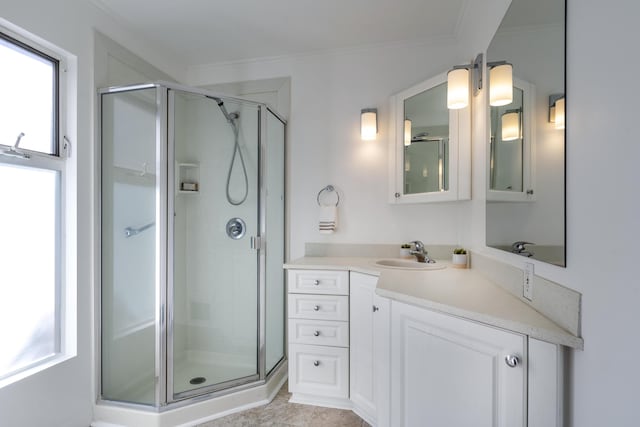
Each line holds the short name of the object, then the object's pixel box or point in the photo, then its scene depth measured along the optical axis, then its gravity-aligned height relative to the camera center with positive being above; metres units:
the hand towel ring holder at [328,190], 2.48 +0.17
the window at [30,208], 1.50 +0.01
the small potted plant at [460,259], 1.96 -0.30
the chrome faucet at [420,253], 2.12 -0.29
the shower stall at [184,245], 1.93 -0.23
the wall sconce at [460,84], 1.73 +0.71
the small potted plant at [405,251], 2.27 -0.28
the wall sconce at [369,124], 2.35 +0.65
